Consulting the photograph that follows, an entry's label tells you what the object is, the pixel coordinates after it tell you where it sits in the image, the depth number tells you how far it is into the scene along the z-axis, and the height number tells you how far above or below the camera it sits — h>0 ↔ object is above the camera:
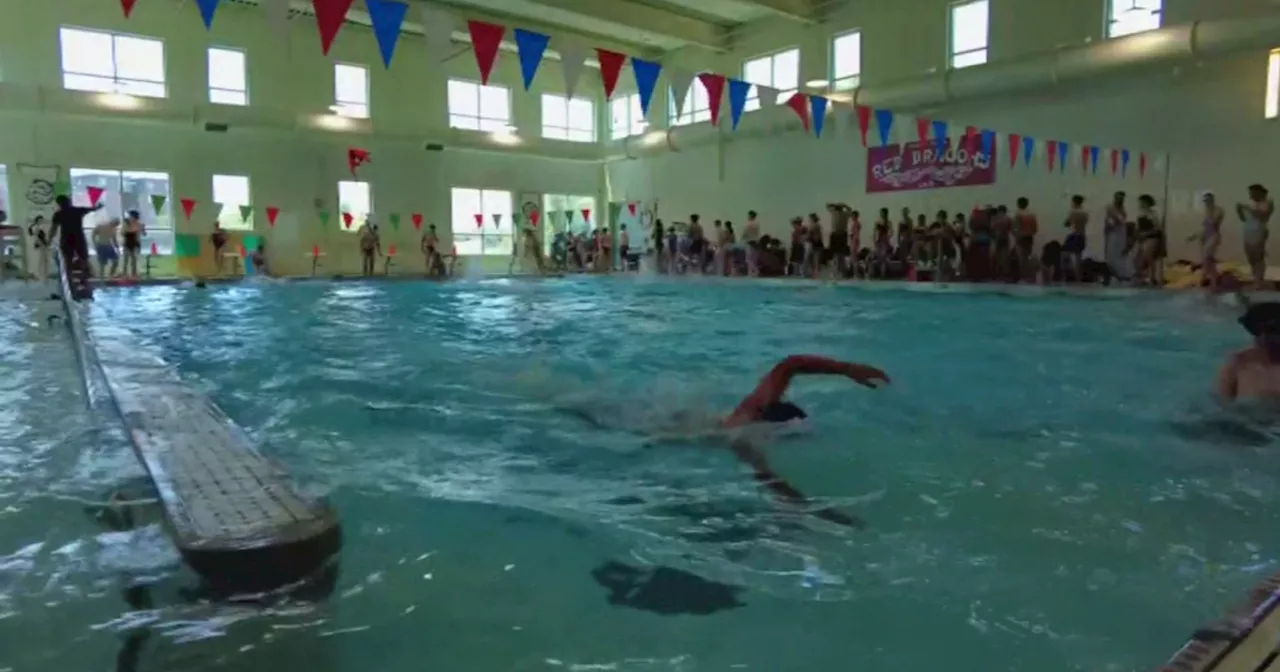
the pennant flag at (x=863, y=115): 12.91 +2.00
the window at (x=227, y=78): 19.30 +3.79
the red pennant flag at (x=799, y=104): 12.49 +2.11
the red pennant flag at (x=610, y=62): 7.90 +1.69
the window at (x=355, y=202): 21.09 +1.13
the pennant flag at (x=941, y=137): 14.56 +1.99
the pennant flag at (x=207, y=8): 5.96 +1.66
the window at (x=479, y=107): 22.58 +3.71
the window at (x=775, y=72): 19.33 +4.03
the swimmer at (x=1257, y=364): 3.82 -0.53
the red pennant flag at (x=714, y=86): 9.99 +1.89
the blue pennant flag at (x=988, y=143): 15.20 +1.87
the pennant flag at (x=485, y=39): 6.70 +1.61
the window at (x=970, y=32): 15.90 +3.99
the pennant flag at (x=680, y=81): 8.92 +1.71
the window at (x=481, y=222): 23.02 +0.73
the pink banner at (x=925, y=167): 15.87 +1.56
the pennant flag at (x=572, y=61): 7.49 +1.61
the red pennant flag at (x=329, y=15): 5.93 +1.60
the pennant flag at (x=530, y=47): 6.82 +1.59
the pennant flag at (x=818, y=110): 14.10 +2.34
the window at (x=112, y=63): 17.58 +3.80
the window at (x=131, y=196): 18.03 +1.11
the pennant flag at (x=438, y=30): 6.54 +1.64
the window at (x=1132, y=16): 13.60 +3.69
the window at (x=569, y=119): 24.12 +3.64
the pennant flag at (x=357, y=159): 20.32 +2.13
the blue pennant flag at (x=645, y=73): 8.16 +1.65
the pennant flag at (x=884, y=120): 12.99 +1.95
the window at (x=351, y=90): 20.83 +3.81
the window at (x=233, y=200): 19.59 +1.11
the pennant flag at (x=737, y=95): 10.29 +1.85
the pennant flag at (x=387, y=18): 6.32 +1.68
